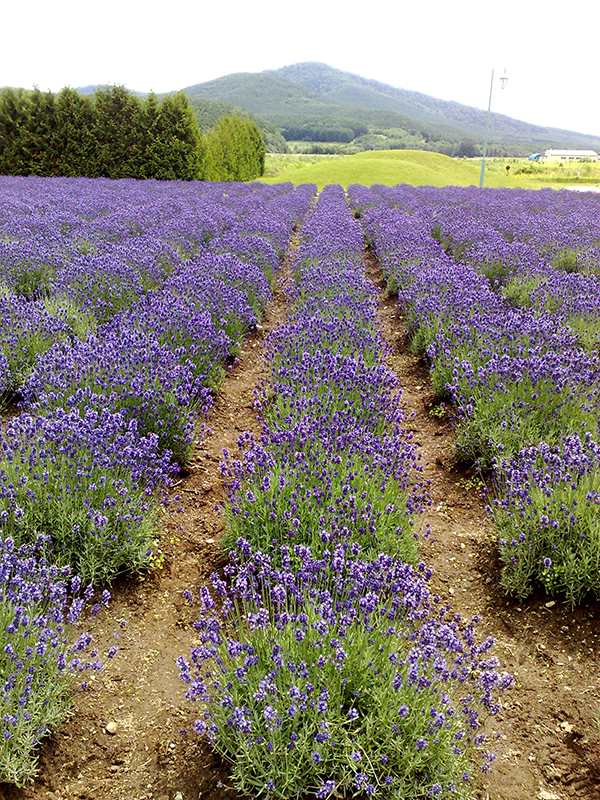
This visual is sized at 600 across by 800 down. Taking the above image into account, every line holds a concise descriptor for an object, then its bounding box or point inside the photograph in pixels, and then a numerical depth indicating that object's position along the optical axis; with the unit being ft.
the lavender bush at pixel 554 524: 8.86
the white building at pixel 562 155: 356.38
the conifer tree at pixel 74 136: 74.33
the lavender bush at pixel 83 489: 8.91
